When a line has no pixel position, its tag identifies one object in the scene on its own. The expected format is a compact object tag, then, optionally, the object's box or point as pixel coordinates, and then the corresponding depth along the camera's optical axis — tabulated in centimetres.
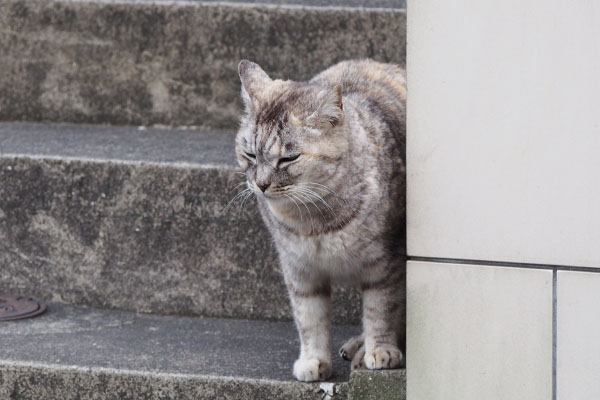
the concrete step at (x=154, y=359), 544
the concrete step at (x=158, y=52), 755
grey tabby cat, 504
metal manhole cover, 645
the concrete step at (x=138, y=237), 652
